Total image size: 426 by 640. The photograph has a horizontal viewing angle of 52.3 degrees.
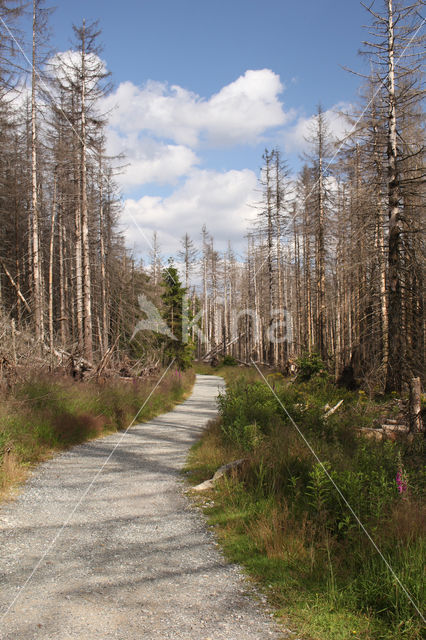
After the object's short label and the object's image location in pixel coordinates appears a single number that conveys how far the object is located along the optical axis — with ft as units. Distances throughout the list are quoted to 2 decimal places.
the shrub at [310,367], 52.54
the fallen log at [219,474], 20.31
